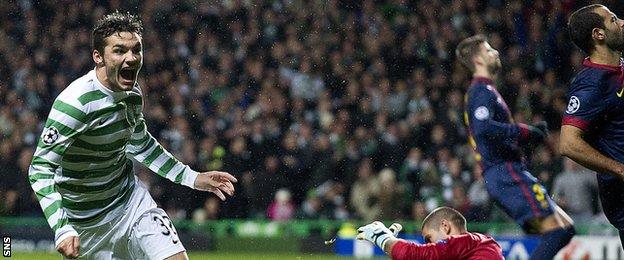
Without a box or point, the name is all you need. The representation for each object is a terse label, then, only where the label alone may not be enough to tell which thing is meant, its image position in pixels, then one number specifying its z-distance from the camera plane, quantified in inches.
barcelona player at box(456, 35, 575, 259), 669.9
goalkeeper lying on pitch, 461.7
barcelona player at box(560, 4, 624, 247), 484.1
